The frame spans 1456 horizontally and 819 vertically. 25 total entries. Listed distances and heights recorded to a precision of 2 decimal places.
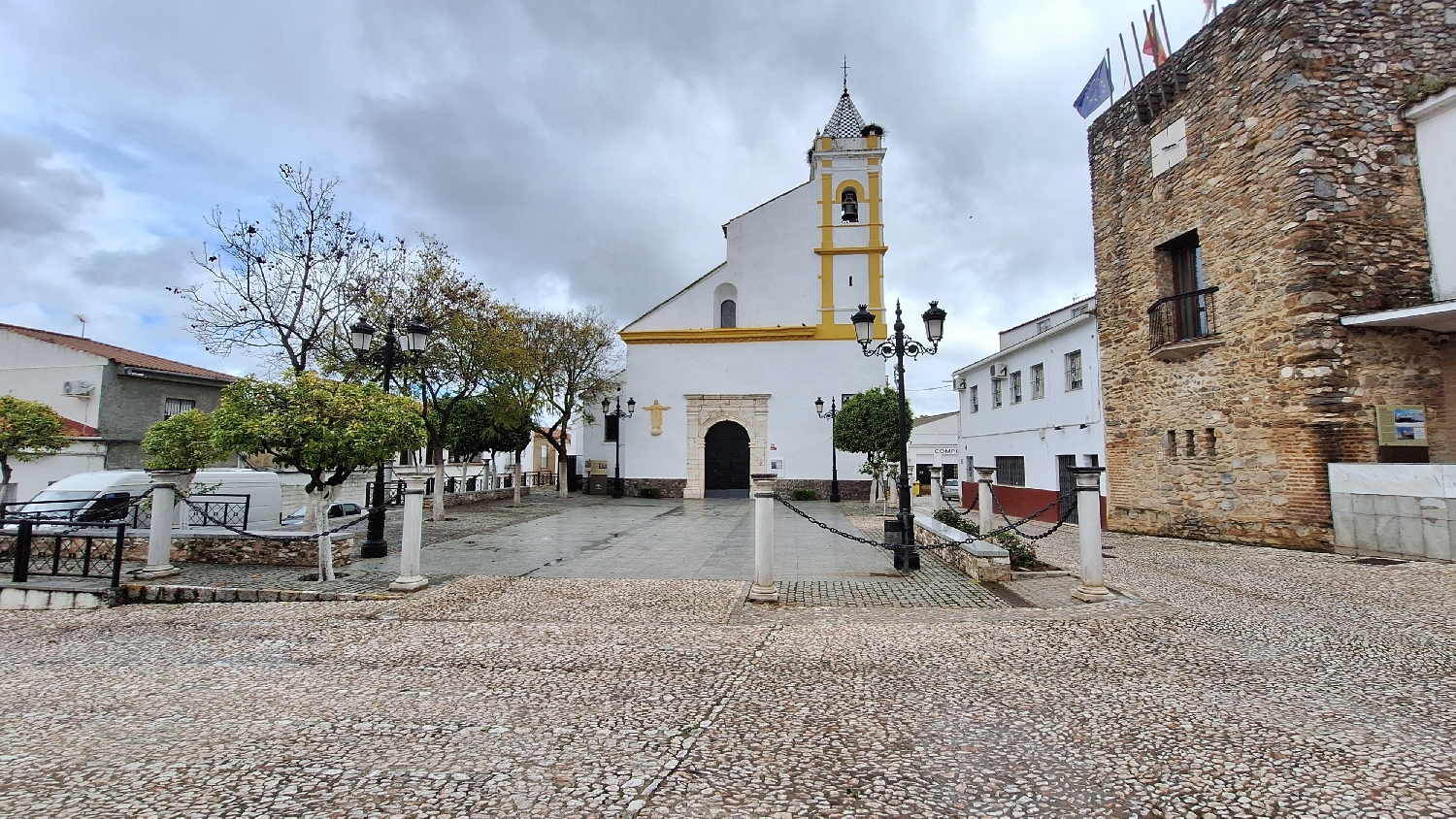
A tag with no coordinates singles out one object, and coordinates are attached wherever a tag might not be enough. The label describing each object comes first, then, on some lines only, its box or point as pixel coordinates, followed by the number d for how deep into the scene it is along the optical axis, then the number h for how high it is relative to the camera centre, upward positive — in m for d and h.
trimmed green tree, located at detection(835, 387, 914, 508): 20.69 +1.11
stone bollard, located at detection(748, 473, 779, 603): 6.57 -0.81
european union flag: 13.18 +7.39
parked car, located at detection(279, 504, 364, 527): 13.36 -1.12
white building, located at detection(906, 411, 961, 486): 42.94 +1.15
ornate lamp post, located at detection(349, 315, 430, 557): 9.53 +1.74
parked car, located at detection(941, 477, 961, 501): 31.13 -1.28
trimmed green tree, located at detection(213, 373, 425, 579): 8.34 +0.47
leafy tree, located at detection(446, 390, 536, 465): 24.19 +1.16
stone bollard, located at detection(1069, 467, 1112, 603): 6.46 -0.70
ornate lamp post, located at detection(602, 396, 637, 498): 26.97 +1.97
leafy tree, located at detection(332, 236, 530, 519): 15.39 +3.34
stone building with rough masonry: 9.34 +3.00
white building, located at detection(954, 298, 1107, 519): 14.54 +1.34
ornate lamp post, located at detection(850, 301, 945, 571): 8.27 +1.60
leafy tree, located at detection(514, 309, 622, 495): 23.31 +3.56
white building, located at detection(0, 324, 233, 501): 18.69 +2.07
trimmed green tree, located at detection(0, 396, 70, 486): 12.66 +0.68
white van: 10.77 -0.47
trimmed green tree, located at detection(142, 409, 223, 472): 11.02 +0.36
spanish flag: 12.21 +7.73
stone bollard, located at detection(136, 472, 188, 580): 7.36 -0.70
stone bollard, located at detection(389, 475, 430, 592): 7.21 -0.85
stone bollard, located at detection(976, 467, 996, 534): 10.89 -0.49
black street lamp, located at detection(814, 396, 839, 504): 24.18 +0.07
